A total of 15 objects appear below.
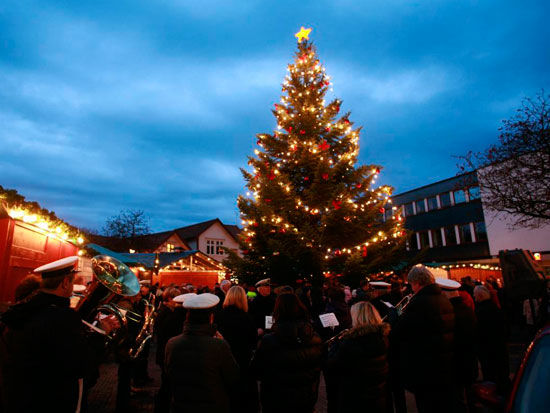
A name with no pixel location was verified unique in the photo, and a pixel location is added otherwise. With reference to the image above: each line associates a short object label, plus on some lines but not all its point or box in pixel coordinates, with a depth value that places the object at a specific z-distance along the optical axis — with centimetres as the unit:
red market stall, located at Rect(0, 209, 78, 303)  602
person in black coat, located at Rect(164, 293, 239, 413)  288
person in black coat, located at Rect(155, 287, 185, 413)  409
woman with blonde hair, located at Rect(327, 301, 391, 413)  347
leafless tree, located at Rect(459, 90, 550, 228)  1224
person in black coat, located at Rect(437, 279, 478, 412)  410
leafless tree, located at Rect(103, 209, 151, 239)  4141
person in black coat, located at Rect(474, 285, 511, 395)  577
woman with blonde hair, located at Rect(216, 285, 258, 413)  429
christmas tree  1243
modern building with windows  2953
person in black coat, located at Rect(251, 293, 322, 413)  332
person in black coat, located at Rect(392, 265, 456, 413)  376
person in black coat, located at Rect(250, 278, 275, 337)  698
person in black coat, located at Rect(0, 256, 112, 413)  236
